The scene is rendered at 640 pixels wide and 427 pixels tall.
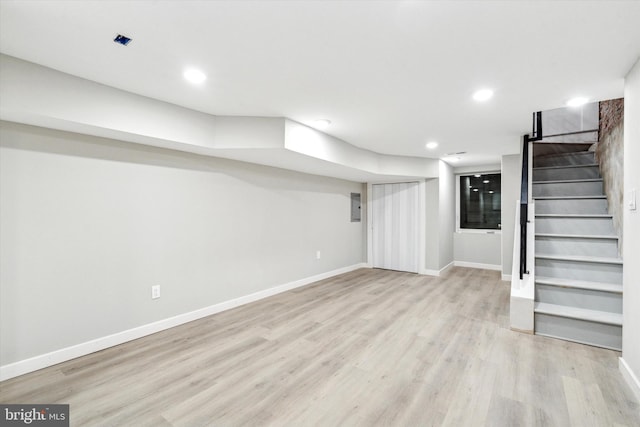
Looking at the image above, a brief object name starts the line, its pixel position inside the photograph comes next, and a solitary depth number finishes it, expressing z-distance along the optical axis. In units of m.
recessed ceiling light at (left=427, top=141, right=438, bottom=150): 4.41
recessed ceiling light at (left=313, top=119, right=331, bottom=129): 3.34
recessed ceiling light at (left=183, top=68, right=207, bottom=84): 2.20
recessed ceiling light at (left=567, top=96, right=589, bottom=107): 2.69
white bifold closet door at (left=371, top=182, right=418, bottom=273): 5.97
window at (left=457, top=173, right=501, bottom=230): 6.30
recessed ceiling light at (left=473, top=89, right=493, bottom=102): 2.53
